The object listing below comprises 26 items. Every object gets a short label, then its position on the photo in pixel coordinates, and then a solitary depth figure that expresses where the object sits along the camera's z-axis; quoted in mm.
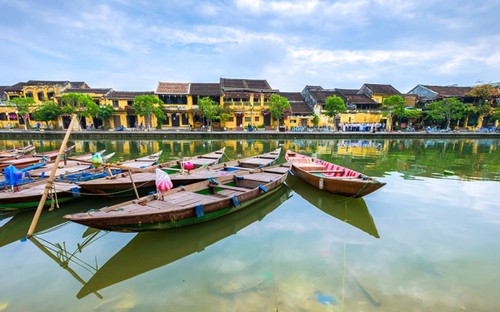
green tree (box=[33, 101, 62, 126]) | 31078
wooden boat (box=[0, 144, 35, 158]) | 14125
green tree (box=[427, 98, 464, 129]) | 35062
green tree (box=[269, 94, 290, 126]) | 32362
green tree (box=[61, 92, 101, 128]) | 29312
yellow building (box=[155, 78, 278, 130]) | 35125
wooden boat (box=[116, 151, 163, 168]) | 11436
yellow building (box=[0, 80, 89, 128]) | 34781
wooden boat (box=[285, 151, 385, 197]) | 7668
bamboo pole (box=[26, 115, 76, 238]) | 5379
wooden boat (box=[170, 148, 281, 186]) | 8352
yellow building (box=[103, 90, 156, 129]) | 34344
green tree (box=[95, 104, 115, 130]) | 32562
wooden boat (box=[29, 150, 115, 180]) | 9038
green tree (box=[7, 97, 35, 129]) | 30539
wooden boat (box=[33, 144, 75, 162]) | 13222
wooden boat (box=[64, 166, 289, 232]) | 4816
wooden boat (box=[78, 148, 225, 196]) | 7359
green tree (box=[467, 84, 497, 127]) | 36156
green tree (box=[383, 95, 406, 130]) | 34688
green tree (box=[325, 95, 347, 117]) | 33278
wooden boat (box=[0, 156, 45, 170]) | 11530
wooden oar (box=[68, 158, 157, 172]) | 6577
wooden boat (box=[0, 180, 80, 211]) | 6449
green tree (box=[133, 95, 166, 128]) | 29922
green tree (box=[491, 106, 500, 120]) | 34094
